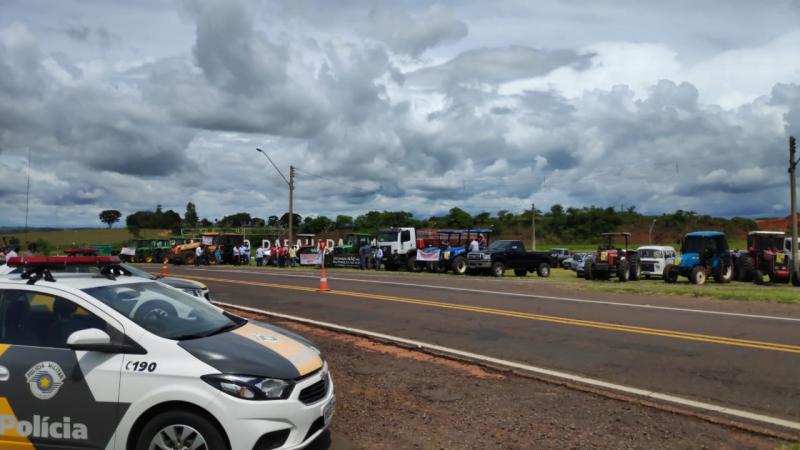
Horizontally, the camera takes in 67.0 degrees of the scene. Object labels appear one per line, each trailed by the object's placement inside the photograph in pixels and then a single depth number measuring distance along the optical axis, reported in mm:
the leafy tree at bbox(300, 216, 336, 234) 92938
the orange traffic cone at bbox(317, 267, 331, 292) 18819
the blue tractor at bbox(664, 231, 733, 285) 24422
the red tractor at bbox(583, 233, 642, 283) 25266
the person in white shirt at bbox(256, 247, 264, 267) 43000
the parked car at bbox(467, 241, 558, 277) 28719
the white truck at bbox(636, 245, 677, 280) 27453
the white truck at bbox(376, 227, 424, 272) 34031
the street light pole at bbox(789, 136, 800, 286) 28406
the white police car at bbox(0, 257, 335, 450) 4113
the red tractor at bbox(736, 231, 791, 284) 25381
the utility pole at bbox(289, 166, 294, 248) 46375
